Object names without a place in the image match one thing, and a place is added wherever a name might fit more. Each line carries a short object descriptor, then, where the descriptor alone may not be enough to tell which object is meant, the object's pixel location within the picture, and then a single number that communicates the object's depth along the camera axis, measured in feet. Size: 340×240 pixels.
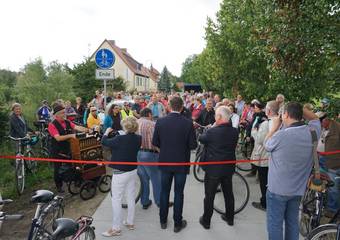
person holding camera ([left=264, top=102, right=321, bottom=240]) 11.89
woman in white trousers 15.76
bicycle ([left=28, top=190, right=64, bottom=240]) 10.32
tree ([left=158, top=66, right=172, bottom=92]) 268.00
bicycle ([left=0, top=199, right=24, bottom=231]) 8.74
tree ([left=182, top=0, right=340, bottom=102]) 16.05
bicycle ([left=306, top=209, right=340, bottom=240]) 11.21
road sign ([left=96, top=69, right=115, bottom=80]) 29.22
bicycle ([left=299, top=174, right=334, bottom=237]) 15.19
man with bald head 16.06
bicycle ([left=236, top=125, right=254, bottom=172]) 27.91
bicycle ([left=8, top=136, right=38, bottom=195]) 21.95
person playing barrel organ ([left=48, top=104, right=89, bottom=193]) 20.31
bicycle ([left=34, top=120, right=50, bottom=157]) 28.99
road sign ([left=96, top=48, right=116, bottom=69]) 29.17
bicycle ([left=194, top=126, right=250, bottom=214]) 18.97
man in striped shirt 19.15
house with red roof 189.16
